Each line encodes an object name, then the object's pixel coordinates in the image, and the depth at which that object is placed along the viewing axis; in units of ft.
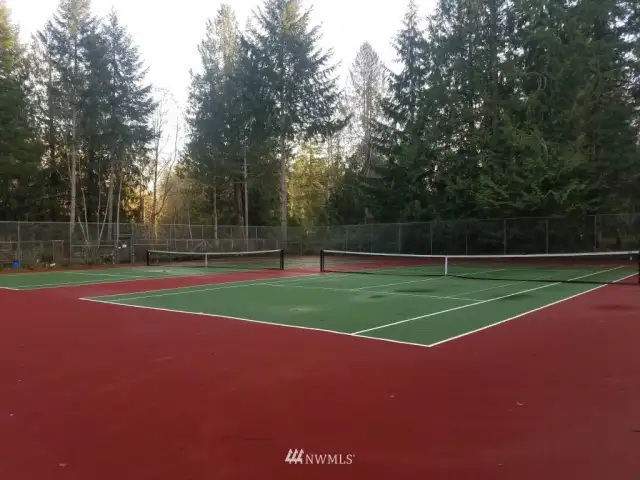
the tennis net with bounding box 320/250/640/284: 57.41
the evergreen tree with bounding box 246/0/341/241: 116.16
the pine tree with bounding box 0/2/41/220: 103.60
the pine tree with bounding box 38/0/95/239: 102.83
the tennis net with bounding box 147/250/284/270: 79.99
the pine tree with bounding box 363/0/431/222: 112.57
